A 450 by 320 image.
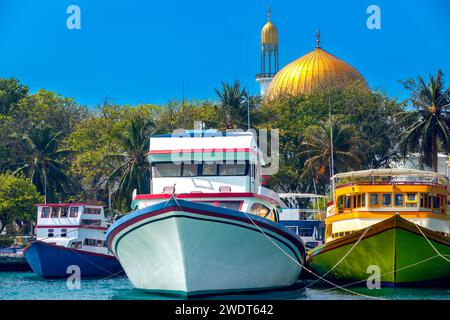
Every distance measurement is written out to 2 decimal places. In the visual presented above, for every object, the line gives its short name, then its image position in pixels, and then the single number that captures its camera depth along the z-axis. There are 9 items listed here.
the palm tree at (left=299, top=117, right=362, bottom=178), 82.88
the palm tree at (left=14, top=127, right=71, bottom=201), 83.31
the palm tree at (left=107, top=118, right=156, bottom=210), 79.44
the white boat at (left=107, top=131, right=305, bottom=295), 41.22
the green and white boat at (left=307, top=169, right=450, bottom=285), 49.53
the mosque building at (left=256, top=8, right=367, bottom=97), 103.44
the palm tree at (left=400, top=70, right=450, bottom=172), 73.94
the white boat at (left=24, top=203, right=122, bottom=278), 63.41
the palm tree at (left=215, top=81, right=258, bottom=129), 86.56
